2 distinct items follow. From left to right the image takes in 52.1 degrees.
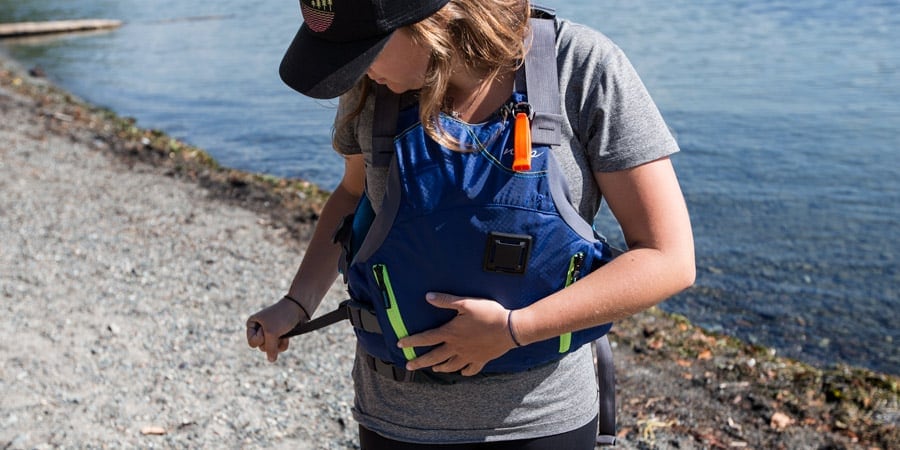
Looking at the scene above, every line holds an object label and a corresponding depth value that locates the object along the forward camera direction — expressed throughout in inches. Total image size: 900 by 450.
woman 69.6
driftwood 1173.1
